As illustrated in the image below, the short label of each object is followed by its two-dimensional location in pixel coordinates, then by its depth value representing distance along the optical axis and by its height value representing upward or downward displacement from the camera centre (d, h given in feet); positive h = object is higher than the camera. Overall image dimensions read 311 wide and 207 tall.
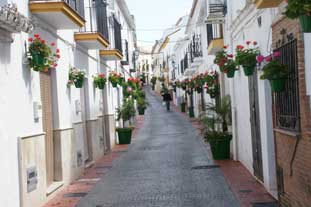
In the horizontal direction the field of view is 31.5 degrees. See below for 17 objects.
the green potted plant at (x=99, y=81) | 54.49 +2.74
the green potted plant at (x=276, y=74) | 24.25 +1.18
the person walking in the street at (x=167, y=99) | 149.79 +1.81
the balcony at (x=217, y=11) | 50.55 +8.55
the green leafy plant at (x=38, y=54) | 29.68 +3.10
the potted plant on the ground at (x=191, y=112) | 122.55 -1.76
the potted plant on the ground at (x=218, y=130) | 49.44 -2.34
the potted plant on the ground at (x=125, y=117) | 71.46 -1.22
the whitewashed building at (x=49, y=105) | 26.30 +0.37
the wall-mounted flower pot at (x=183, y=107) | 147.13 -0.56
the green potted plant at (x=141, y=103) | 99.94 +0.69
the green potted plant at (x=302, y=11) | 16.43 +2.68
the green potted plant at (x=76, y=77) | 42.02 +2.53
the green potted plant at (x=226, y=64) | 40.06 +2.86
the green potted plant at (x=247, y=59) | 31.78 +2.50
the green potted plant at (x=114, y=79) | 65.41 +3.49
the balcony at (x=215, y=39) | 54.08 +6.75
